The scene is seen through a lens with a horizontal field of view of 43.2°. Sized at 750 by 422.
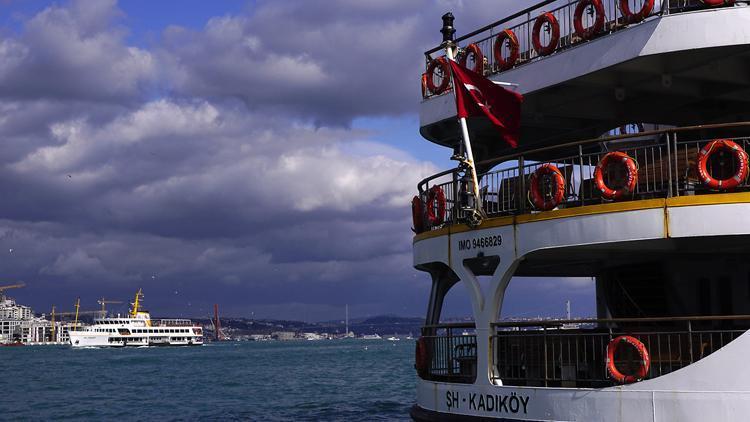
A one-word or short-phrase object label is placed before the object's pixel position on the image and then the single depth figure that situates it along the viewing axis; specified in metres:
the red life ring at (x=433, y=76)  18.81
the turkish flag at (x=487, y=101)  16.42
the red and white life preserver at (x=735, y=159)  12.74
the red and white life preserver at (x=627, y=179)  13.41
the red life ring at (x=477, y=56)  18.66
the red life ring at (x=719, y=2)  14.34
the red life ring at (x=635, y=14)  14.84
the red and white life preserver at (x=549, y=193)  14.14
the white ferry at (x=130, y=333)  176.00
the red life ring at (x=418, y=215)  17.92
